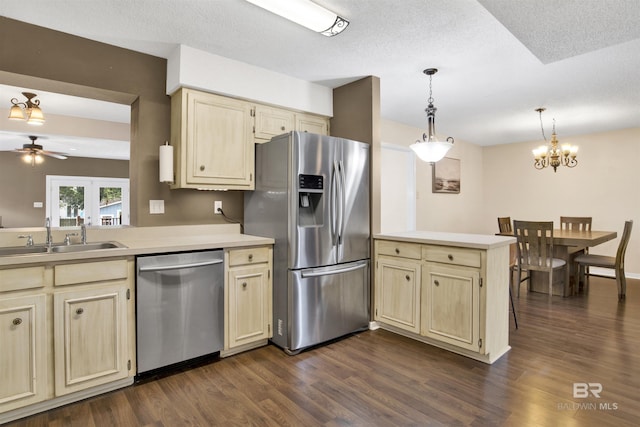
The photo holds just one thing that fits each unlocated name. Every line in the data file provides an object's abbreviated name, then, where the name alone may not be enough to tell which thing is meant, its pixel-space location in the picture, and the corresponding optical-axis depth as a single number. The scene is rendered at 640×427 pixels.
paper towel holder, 2.65
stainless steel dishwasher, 2.19
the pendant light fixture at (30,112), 3.53
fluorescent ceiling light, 2.02
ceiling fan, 5.19
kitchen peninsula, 2.45
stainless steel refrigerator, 2.67
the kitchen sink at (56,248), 2.23
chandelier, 4.44
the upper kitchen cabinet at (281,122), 3.09
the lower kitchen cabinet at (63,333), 1.79
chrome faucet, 2.35
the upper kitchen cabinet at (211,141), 2.69
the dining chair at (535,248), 4.08
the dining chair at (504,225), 5.39
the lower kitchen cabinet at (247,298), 2.56
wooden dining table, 4.14
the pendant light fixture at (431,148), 2.88
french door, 7.25
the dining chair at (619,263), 4.17
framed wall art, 5.84
